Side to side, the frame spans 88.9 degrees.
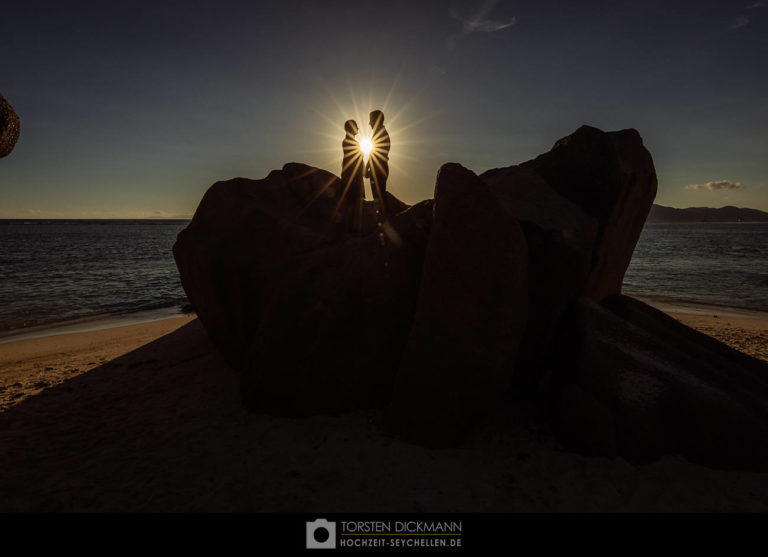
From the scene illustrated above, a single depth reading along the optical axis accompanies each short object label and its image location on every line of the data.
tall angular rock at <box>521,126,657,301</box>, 6.51
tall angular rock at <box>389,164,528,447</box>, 4.82
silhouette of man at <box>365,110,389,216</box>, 8.25
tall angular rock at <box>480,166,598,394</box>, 5.55
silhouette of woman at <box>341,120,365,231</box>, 8.27
